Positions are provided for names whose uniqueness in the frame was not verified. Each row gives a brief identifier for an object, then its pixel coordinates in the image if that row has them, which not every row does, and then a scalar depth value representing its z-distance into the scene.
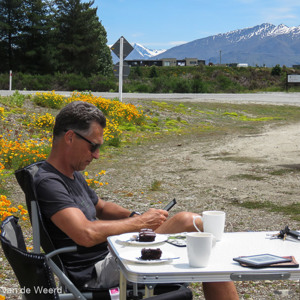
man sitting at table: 2.70
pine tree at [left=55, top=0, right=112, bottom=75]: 48.03
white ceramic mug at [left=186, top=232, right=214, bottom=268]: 2.13
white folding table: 2.08
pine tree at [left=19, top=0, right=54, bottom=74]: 45.09
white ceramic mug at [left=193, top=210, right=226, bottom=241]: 2.62
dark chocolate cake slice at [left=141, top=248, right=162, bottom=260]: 2.21
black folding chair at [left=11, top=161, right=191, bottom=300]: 2.62
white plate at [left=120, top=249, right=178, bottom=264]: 2.17
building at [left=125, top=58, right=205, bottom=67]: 140.38
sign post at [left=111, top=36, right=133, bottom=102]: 16.86
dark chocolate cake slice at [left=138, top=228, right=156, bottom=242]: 2.51
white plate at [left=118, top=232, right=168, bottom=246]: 2.47
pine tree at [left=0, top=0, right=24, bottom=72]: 44.72
